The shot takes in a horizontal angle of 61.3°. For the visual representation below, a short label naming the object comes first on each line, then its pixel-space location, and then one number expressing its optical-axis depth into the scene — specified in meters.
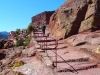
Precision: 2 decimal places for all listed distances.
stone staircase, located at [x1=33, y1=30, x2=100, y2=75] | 4.45
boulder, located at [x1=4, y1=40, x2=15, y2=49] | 13.63
